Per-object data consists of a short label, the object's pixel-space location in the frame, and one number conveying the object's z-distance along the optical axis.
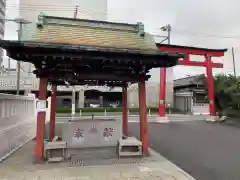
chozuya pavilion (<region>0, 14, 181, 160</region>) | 5.23
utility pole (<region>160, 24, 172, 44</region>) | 27.48
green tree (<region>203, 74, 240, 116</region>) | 16.08
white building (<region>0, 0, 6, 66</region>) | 38.22
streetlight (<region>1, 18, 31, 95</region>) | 11.56
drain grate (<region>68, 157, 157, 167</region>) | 5.57
